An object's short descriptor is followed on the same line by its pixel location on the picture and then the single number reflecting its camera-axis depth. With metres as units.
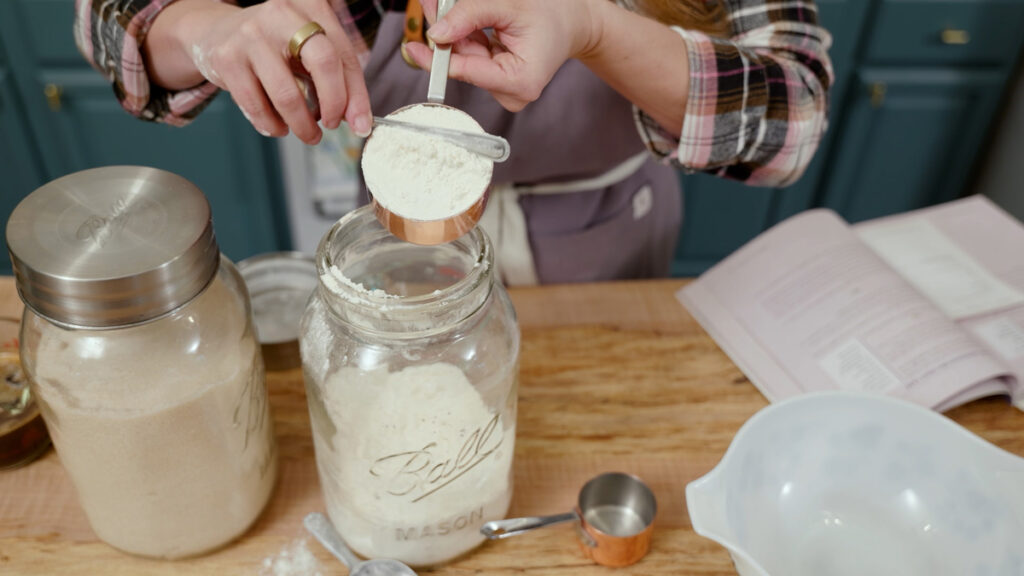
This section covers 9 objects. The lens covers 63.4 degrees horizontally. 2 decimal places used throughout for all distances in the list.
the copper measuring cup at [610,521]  0.68
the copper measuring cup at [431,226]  0.56
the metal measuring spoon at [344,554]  0.67
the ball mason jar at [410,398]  0.60
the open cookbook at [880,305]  0.87
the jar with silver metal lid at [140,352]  0.54
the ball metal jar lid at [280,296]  0.85
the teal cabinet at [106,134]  1.81
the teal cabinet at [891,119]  1.86
